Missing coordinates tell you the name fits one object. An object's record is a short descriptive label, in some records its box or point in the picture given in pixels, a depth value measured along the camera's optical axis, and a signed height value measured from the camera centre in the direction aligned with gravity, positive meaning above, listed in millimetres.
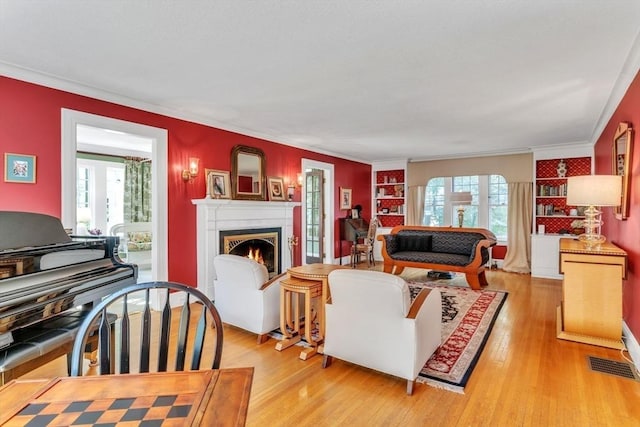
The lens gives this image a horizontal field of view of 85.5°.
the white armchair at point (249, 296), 3191 -780
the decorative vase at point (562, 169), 6301 +778
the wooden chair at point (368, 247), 7348 -730
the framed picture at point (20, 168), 2920 +405
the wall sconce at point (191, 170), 4336 +555
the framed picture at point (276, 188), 5602 +426
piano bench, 1712 -709
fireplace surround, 4492 -118
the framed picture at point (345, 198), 7465 +333
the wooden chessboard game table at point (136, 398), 868 -507
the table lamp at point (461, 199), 6094 +239
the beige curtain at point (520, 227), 6566 -284
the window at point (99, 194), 6539 +407
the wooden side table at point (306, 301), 2939 -781
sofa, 5289 -645
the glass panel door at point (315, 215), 7289 -37
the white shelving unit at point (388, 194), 8117 +453
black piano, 1729 -393
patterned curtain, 6949 +487
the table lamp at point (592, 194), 3145 +162
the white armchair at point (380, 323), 2299 -777
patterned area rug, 2529 -1190
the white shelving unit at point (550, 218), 6039 -114
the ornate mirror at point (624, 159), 3012 +497
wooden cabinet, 3105 -766
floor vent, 2586 -1212
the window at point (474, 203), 7113 +197
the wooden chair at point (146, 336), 1182 -464
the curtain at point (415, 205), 7754 +176
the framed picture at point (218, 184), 4609 +409
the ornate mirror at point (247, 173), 5000 +613
